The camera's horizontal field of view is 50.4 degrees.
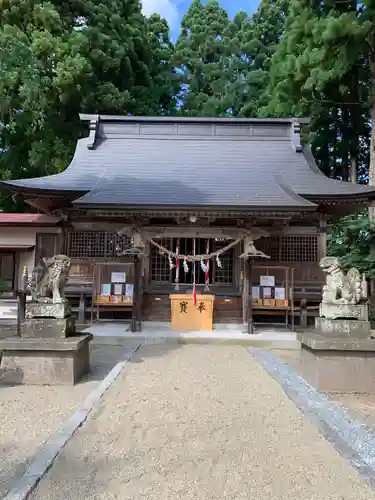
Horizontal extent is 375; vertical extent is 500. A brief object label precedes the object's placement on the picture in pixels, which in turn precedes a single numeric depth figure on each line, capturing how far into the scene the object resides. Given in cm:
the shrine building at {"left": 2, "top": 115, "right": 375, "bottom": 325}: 1009
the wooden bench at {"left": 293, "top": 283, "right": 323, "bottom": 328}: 1081
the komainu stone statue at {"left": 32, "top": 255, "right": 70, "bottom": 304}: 576
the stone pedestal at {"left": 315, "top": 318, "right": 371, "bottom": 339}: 561
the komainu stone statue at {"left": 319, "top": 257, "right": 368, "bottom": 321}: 568
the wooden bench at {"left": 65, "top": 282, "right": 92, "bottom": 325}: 1088
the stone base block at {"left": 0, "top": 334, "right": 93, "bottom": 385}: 540
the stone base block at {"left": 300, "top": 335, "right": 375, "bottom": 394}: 537
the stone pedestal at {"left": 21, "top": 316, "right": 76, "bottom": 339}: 561
